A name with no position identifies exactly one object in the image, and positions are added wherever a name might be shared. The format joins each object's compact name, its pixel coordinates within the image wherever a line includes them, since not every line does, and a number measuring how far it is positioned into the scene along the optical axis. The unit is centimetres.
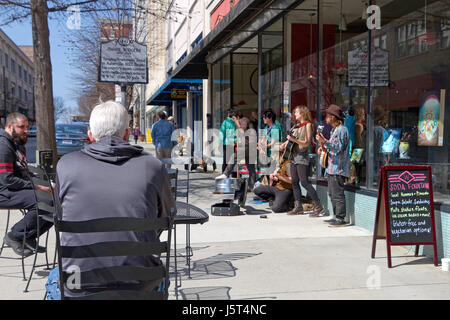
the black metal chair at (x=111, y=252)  244
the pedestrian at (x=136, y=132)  4043
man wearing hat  717
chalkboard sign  527
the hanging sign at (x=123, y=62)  1000
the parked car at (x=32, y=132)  5329
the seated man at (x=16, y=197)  515
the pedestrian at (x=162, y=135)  1382
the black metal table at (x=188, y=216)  386
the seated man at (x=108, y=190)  253
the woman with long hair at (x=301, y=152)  802
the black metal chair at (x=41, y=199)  456
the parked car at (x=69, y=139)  1723
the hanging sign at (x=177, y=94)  2269
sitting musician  859
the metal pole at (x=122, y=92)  1046
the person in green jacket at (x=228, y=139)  1138
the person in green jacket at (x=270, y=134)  957
